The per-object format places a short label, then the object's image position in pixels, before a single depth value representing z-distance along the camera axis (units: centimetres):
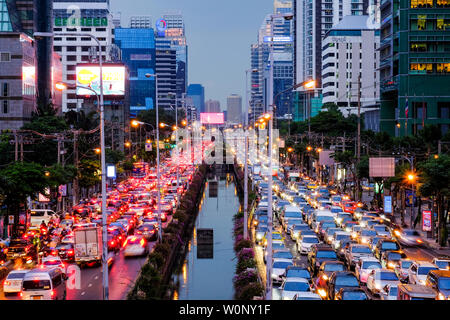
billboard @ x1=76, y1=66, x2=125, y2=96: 11606
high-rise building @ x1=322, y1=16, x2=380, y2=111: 16762
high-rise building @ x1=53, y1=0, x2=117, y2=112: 16012
